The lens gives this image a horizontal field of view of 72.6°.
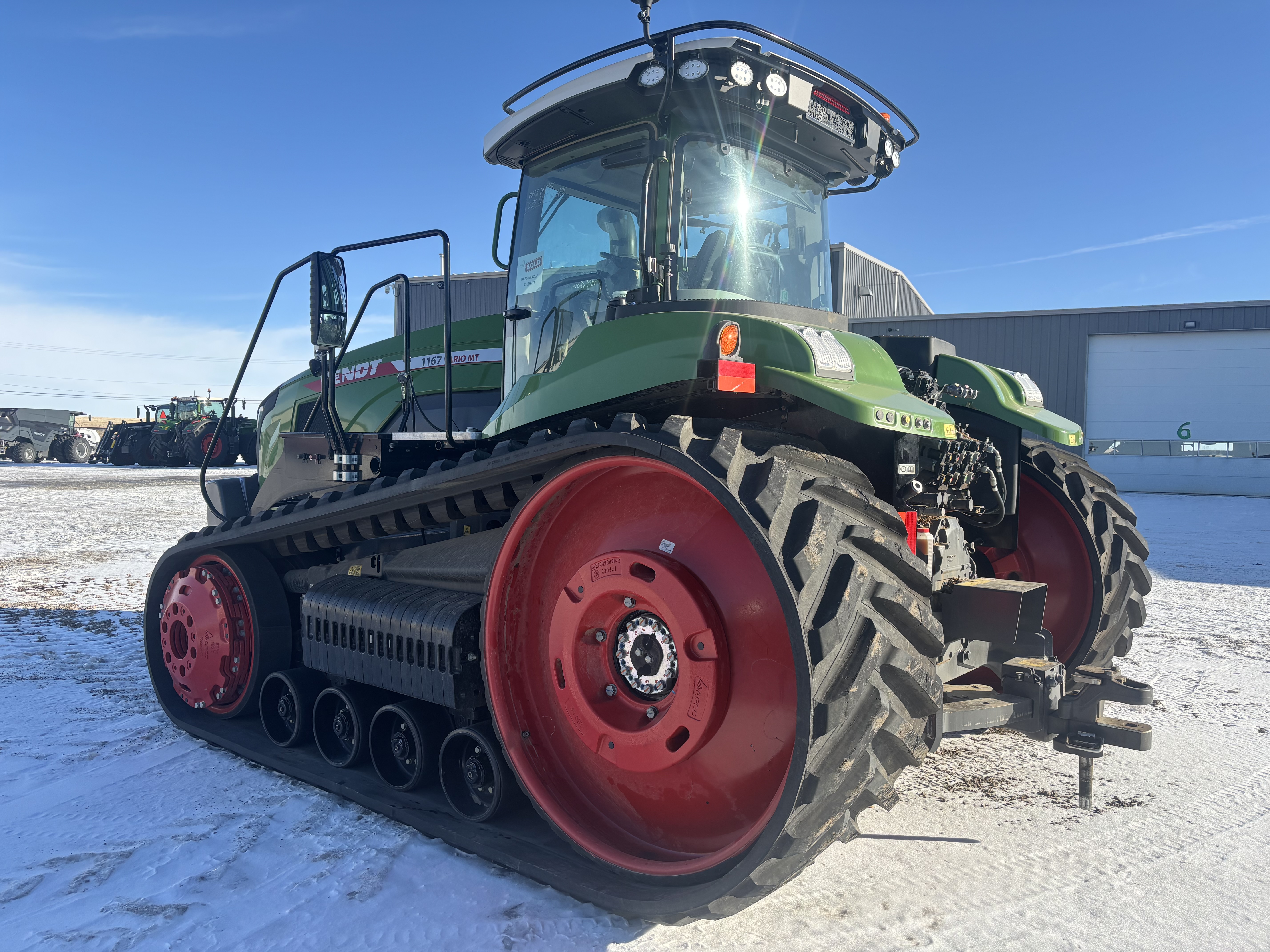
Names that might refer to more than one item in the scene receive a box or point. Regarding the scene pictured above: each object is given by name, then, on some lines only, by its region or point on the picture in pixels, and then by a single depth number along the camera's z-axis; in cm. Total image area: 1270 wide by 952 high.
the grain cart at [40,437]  3916
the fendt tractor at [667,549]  243
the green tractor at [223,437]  2933
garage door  2244
